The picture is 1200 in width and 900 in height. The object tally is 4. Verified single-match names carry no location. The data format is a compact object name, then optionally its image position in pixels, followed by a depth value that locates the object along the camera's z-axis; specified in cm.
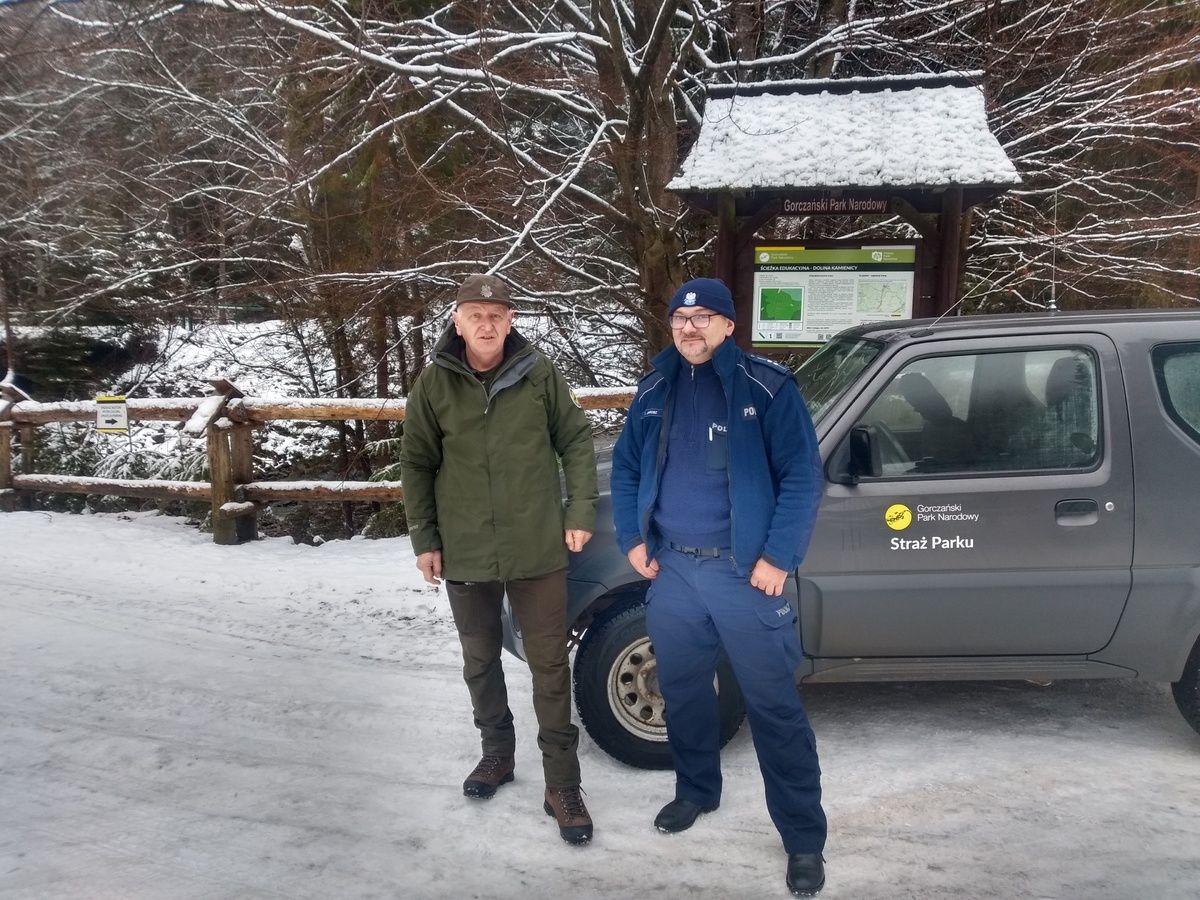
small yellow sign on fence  729
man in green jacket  298
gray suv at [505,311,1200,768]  326
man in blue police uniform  267
